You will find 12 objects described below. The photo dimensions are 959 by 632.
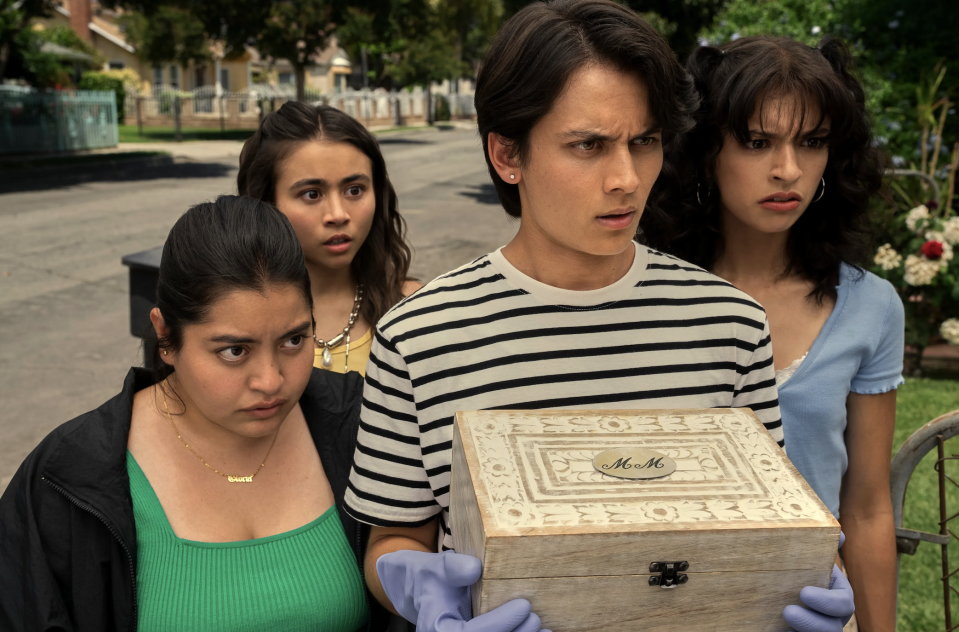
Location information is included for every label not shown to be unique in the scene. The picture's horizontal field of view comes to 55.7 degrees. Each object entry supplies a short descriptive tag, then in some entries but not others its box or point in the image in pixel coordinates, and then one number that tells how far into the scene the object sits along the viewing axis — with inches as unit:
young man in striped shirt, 62.4
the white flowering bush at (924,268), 218.5
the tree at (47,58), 1040.8
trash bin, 132.3
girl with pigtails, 81.7
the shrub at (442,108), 1645.1
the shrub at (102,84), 1307.8
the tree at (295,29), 987.9
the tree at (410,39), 1040.8
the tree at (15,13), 649.0
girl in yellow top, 114.7
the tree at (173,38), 1048.8
